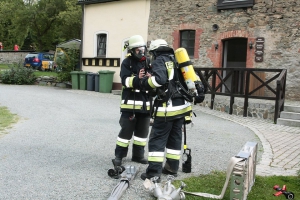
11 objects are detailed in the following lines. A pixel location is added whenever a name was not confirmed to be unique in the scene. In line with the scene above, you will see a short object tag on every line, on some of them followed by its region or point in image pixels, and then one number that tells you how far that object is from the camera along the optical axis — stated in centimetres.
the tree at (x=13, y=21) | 3677
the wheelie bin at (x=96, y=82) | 1778
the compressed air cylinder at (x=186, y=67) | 468
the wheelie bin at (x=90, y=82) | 1788
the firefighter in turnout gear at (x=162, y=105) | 463
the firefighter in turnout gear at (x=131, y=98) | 510
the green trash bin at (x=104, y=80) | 1739
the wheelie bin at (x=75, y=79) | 1828
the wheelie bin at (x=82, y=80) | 1804
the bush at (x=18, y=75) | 1958
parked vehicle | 3080
